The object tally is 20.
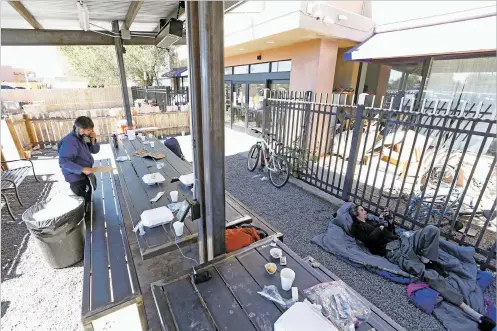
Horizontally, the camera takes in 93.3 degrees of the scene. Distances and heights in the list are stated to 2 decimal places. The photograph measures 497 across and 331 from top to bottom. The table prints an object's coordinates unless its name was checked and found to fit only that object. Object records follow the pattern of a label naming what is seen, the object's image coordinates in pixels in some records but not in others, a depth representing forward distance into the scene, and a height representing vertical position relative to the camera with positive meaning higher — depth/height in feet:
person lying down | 8.24 -6.63
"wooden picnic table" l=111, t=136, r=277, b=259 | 6.84 -4.34
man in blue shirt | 10.82 -3.46
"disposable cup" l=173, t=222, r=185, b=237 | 7.06 -4.11
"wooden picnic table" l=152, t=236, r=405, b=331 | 4.58 -4.35
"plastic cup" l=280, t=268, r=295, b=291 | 5.15 -4.07
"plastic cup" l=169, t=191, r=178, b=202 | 9.03 -4.11
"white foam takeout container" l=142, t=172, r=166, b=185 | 10.35 -4.09
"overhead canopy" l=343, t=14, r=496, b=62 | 13.91 +3.19
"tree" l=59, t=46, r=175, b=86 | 57.82 +4.95
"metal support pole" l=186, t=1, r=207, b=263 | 5.21 -0.52
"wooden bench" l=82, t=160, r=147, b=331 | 5.20 -5.60
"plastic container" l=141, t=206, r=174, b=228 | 7.32 -4.04
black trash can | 8.59 -5.34
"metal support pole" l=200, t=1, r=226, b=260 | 4.90 -0.70
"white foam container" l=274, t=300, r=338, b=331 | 4.16 -4.03
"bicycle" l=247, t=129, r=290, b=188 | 17.46 -5.72
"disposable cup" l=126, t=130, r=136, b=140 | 19.15 -4.04
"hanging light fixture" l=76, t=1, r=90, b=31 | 12.59 +3.62
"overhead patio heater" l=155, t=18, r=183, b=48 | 14.06 +3.07
